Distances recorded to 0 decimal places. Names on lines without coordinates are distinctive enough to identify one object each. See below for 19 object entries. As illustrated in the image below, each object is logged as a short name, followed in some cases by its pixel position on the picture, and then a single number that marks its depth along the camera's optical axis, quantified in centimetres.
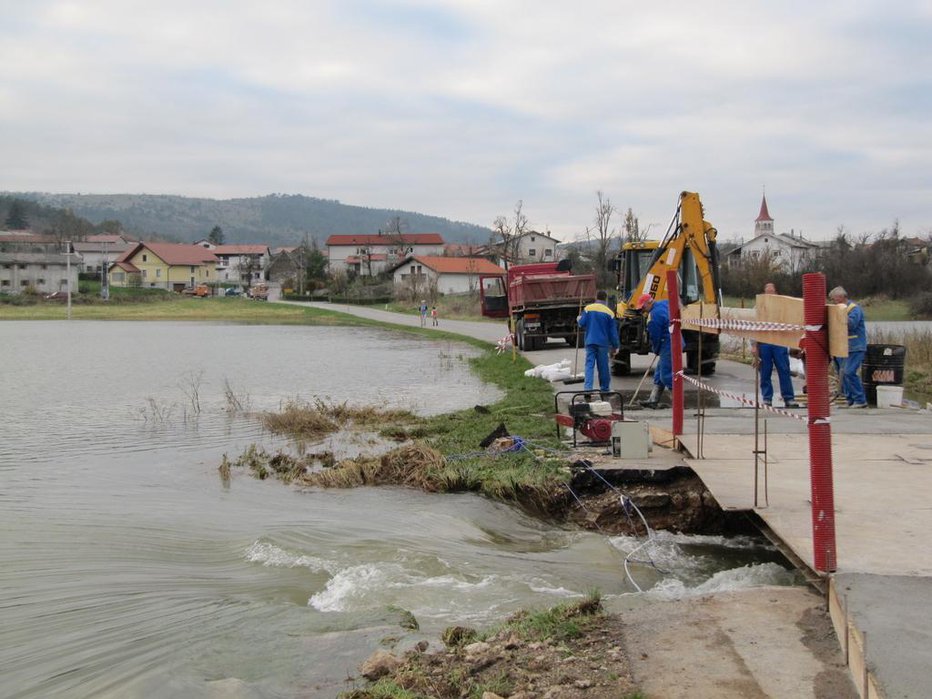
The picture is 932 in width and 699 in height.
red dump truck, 2669
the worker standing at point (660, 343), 1276
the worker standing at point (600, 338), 1386
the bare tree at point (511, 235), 8375
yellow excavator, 1652
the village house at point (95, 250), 14850
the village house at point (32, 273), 11075
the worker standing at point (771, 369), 1328
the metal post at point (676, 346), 989
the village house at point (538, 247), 12612
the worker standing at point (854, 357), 1338
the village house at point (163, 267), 13250
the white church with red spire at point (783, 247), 7144
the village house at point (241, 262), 15362
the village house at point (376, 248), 13712
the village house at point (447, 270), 9988
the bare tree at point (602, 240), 6875
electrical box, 916
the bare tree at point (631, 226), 6531
